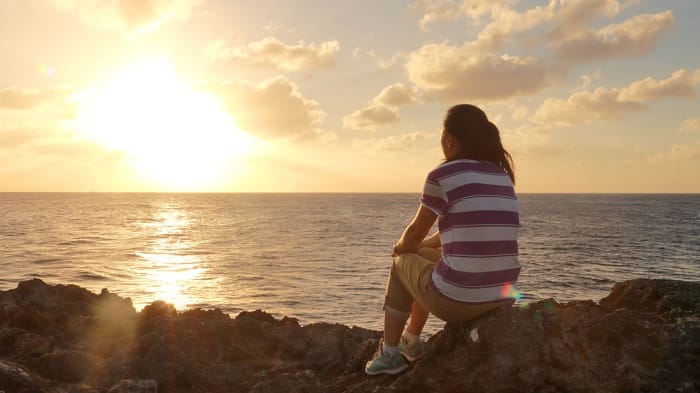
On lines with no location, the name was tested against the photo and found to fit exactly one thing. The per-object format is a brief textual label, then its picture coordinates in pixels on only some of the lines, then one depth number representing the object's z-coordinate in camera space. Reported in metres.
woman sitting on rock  4.06
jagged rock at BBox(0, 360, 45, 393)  5.16
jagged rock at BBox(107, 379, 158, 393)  5.24
